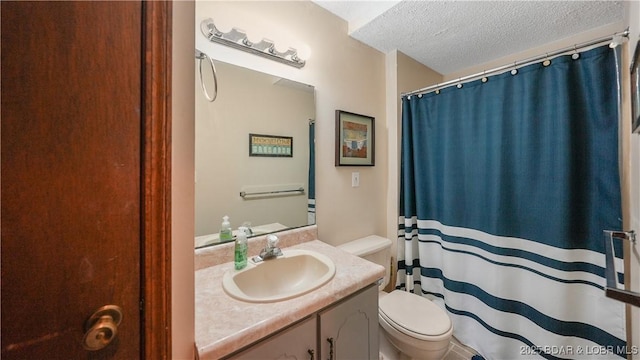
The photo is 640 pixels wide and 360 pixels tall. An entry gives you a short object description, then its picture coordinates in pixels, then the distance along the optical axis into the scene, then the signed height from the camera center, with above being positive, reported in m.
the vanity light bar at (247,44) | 1.03 +0.69
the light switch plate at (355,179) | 1.66 +0.01
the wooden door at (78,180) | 0.34 +0.00
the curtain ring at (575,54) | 1.19 +0.67
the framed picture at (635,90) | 0.79 +0.34
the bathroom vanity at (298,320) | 0.64 -0.43
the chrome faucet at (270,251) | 1.07 -0.34
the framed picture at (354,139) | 1.55 +0.30
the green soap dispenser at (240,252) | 1.00 -0.32
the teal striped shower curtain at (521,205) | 1.16 -0.15
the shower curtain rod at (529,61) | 1.08 +0.69
